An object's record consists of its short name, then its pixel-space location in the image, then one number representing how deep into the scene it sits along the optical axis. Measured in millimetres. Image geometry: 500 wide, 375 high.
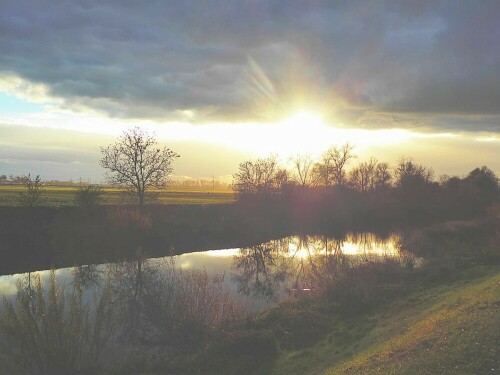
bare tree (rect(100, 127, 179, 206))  56266
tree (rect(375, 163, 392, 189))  110256
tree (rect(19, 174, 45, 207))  45531
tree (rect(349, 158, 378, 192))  108588
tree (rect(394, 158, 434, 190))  85438
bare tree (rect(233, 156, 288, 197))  75375
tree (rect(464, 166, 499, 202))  76375
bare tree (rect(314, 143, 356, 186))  106600
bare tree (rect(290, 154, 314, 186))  100438
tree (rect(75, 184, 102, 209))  48594
